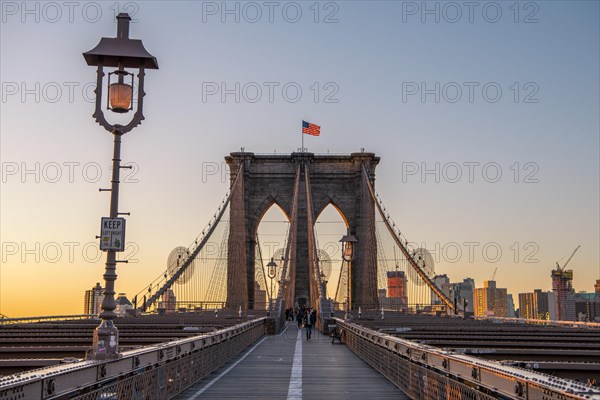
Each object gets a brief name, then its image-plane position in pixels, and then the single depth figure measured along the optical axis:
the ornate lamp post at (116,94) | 10.76
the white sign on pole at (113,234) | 10.74
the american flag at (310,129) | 82.15
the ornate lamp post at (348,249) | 34.28
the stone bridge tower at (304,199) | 76.56
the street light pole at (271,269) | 57.09
